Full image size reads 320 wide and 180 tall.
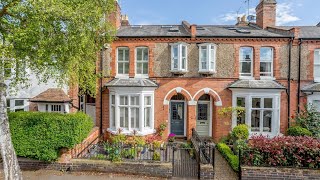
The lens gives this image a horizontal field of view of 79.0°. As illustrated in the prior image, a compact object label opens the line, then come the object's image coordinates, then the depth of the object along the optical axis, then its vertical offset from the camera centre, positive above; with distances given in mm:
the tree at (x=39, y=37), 6914 +1748
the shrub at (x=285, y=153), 8203 -3000
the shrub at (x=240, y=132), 11727 -2967
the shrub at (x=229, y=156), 9352 -3862
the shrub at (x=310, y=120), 12328 -2380
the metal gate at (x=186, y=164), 8867 -4072
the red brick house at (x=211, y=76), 13148 +522
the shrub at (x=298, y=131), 11906 -2985
